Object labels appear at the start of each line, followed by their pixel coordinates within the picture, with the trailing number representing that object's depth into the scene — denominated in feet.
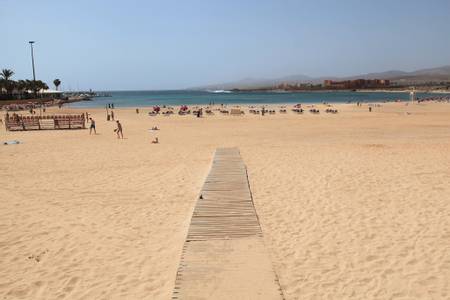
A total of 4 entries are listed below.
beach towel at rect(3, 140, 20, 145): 63.02
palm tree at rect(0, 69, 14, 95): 266.98
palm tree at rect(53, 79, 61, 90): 440.45
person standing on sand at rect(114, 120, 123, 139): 71.98
